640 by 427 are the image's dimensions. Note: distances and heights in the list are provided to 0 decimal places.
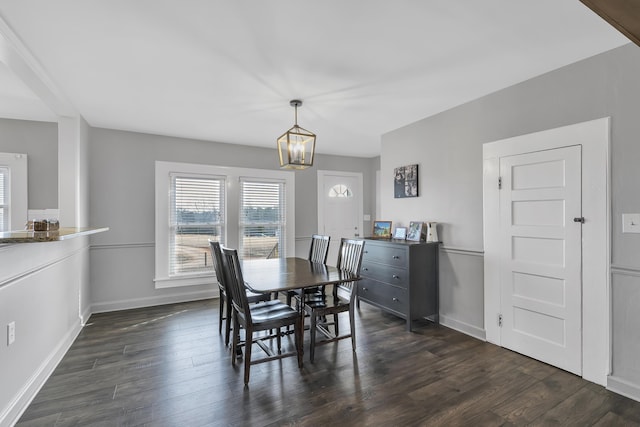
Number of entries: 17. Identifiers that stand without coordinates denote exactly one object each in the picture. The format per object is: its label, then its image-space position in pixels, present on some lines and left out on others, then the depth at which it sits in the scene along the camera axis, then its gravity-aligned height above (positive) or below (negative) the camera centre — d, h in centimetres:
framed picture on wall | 385 +43
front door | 555 +15
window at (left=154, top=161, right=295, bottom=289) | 435 -3
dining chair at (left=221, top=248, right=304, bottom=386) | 232 -84
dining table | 245 -56
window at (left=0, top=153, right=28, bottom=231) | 352 +25
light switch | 210 -6
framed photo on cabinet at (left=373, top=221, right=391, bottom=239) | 414 -22
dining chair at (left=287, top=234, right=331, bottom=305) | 357 -45
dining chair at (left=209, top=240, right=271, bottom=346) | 292 -82
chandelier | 266 +57
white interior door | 244 -36
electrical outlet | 187 -74
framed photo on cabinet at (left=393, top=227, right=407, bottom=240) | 388 -25
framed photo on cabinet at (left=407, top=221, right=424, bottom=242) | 364 -21
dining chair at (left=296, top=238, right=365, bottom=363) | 271 -84
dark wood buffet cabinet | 334 -74
